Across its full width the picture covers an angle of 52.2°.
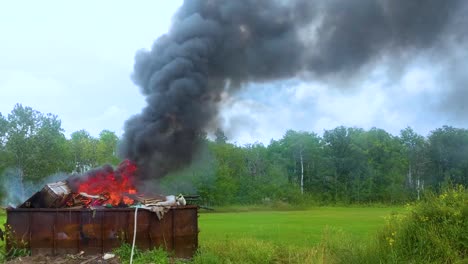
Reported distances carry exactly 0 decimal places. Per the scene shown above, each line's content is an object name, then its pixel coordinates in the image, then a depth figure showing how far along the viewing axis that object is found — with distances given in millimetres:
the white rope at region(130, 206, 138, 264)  12930
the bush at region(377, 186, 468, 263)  10875
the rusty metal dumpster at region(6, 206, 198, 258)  14258
